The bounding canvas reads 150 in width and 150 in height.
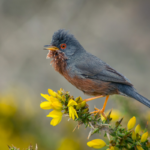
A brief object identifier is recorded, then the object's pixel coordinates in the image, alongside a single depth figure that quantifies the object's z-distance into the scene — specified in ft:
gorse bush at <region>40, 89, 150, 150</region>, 14.21
